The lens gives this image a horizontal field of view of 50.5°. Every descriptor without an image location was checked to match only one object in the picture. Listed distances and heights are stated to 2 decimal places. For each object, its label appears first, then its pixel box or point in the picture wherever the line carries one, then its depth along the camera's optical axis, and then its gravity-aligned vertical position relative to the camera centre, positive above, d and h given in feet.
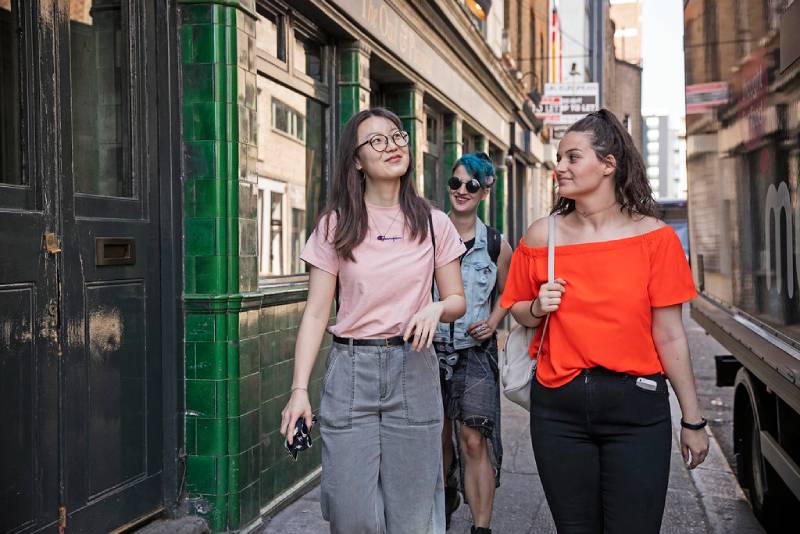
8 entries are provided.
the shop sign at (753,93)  12.87 +2.76
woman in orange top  9.00 -0.92
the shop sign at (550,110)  60.44 +11.32
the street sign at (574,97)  60.23 +12.08
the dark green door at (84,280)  10.93 -0.11
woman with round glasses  9.29 -0.79
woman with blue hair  14.05 -1.42
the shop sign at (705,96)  17.08 +3.70
